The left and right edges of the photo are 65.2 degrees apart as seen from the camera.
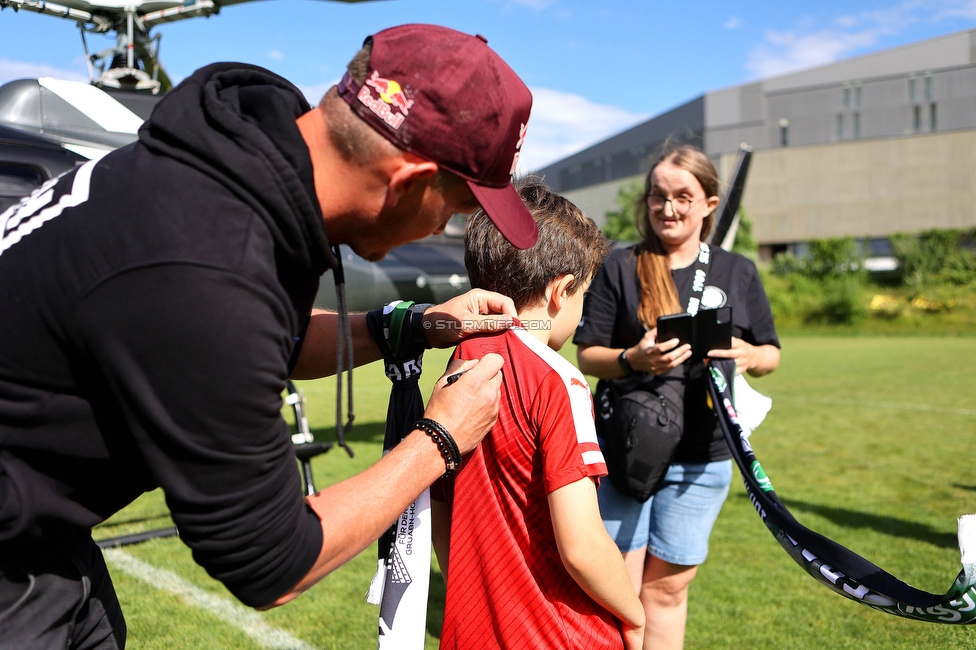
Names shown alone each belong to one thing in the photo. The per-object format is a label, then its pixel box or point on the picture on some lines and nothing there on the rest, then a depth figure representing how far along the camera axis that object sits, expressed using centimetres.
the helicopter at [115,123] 433
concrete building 4909
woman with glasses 321
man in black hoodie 126
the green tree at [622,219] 4884
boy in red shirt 193
